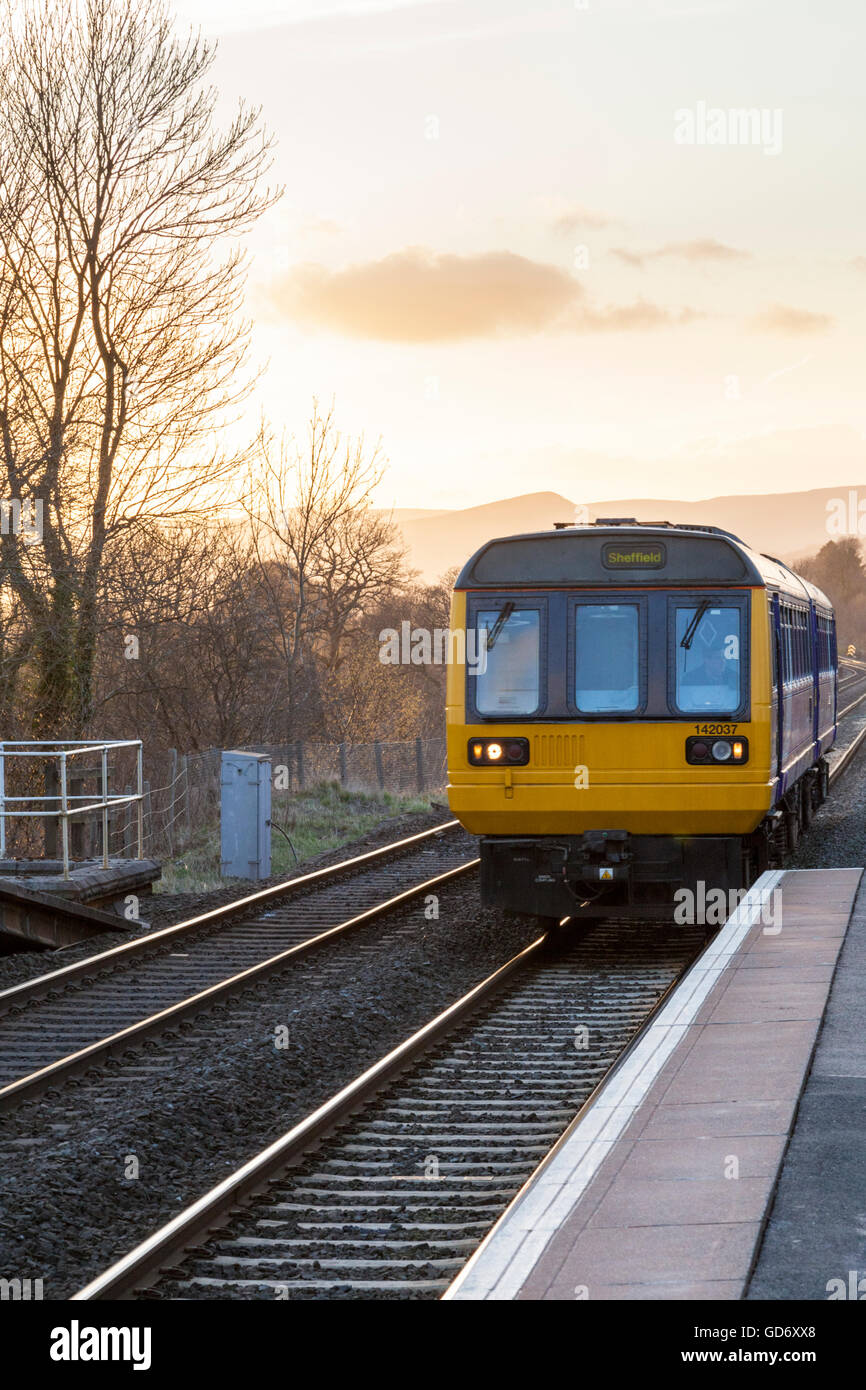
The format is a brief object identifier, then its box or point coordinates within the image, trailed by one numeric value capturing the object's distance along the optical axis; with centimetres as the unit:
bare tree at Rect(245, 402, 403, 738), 3628
